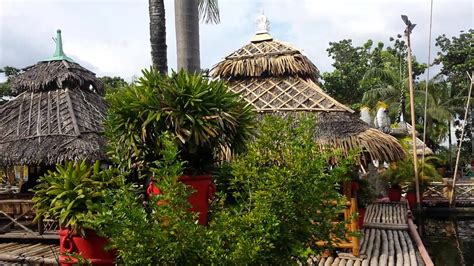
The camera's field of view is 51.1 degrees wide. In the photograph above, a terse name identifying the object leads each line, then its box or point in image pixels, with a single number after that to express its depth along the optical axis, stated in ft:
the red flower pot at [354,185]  29.69
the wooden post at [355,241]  25.79
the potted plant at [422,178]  57.67
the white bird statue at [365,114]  48.48
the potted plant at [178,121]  14.06
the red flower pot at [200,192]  13.70
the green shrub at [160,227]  10.98
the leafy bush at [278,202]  11.94
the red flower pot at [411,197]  58.23
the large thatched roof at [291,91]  30.71
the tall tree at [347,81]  111.04
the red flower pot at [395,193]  53.98
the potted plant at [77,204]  12.97
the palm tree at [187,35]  19.51
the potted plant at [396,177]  53.27
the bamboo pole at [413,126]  50.49
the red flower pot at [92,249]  12.93
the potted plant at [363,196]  33.68
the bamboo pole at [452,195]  60.19
